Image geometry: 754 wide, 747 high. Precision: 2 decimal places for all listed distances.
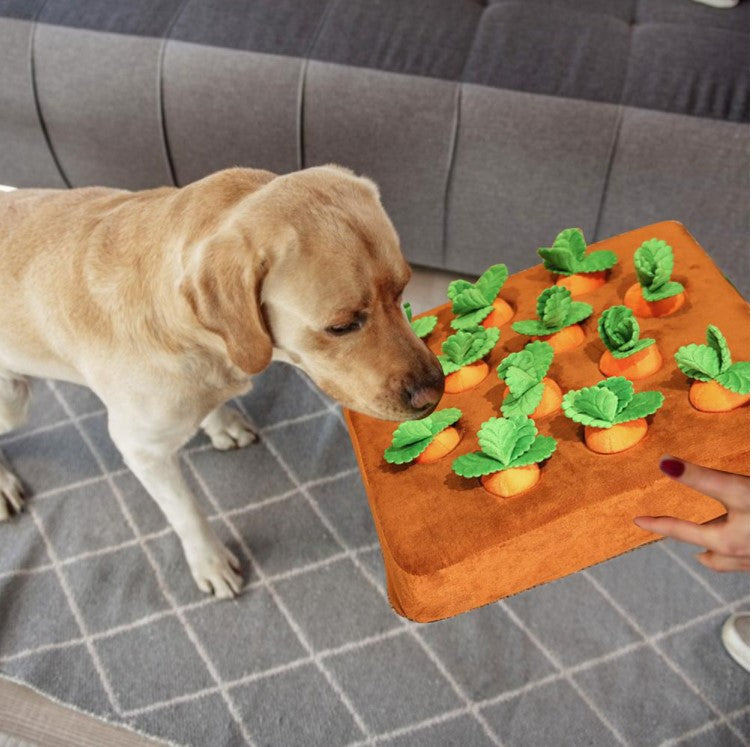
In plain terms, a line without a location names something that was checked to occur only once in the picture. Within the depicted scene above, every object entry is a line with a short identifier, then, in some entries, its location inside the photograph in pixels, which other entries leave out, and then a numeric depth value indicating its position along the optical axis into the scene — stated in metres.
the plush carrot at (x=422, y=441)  1.45
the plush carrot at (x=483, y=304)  1.69
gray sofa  2.15
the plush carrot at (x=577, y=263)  1.70
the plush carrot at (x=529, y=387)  1.44
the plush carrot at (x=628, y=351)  1.46
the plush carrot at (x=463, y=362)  1.59
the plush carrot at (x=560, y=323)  1.59
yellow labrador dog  1.26
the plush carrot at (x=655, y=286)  1.57
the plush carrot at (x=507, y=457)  1.34
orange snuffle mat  1.31
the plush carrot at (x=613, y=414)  1.35
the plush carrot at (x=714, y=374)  1.35
